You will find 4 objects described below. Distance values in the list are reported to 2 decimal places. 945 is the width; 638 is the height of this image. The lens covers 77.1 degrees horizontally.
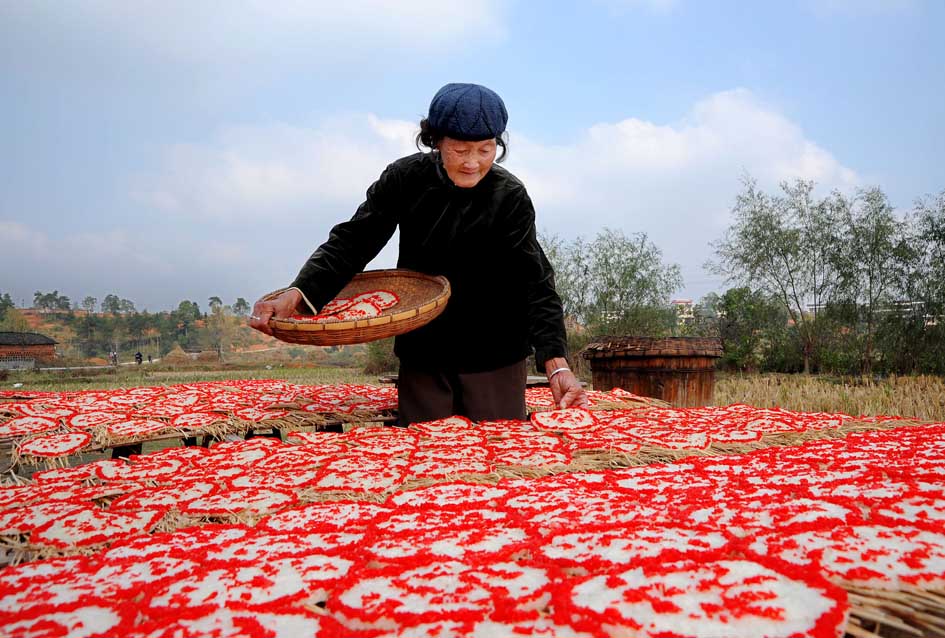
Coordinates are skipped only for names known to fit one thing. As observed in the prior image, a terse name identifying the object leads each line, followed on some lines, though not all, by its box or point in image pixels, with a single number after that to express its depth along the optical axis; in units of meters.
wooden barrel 4.58
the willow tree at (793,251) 12.39
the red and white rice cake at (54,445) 2.19
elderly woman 2.81
